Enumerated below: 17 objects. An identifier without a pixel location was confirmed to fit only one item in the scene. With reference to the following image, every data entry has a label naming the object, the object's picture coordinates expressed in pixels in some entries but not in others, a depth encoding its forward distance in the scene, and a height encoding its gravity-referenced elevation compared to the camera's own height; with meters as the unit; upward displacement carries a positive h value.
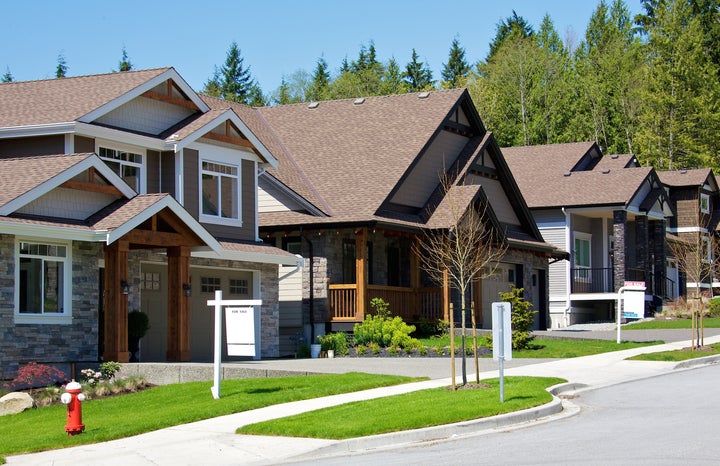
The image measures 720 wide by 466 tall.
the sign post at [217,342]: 19.28 -0.74
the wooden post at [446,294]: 32.12 +0.14
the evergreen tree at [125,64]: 84.62 +18.92
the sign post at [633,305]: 31.55 -0.22
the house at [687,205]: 53.94 +4.69
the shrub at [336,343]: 29.80 -1.20
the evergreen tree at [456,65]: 97.38 +21.30
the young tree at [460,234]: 31.75 +1.97
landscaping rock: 20.05 -1.89
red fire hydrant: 16.27 -1.66
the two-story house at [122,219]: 22.78 +1.90
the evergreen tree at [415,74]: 91.81 +19.32
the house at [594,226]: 45.09 +3.15
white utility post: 17.23 -0.59
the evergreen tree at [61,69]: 87.12 +18.94
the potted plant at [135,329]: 24.69 -0.64
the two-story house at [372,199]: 31.67 +3.17
